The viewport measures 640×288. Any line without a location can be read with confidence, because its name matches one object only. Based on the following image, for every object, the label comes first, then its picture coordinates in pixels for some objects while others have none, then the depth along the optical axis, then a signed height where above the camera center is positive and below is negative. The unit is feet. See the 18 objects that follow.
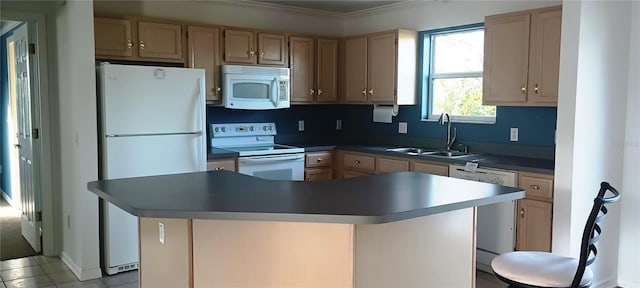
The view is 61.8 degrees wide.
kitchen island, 6.79 -1.74
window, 15.39 +1.04
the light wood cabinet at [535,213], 11.72 -2.33
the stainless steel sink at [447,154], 14.86 -1.26
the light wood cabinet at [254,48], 15.89 +1.84
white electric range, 15.37 -1.24
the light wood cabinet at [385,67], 16.24 +1.30
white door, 14.61 -1.15
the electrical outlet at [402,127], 17.55 -0.60
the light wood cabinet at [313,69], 17.37 +1.31
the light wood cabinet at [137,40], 13.74 +1.79
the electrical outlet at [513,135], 14.35 -0.68
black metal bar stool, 7.80 -2.45
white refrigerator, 12.76 -0.57
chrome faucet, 15.84 -0.62
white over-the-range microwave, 15.64 +0.63
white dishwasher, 12.53 -2.68
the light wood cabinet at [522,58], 12.26 +1.25
